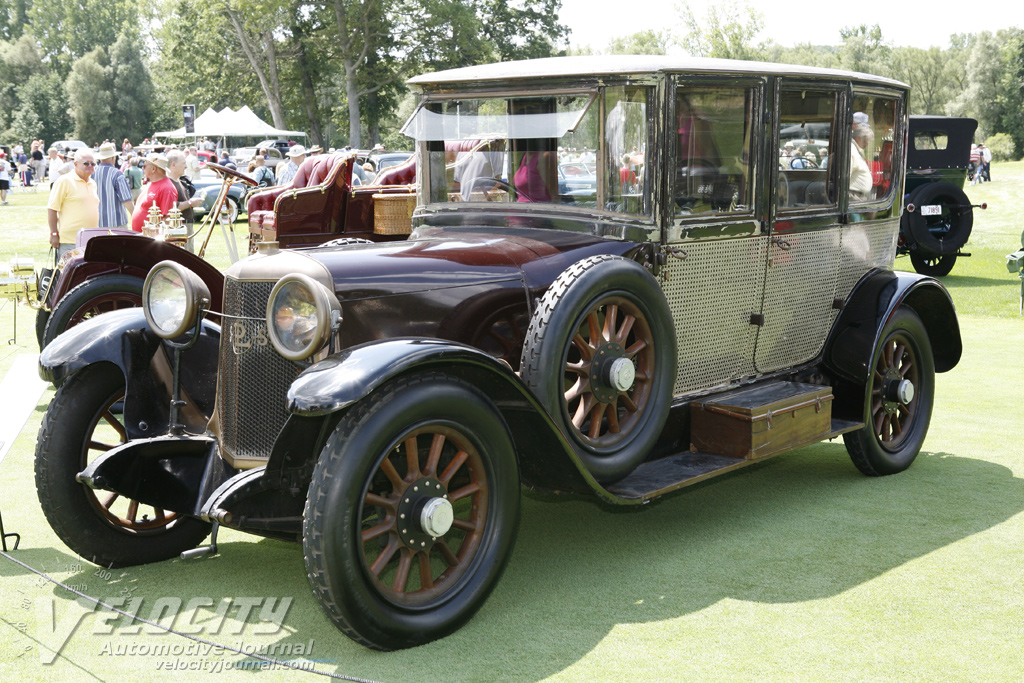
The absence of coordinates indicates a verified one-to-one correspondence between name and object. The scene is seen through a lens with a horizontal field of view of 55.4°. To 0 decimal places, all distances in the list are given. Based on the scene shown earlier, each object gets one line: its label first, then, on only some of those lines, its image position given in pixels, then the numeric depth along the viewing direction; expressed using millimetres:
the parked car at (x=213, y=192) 20938
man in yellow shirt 8211
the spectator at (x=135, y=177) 20516
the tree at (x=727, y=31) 49344
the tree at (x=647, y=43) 57625
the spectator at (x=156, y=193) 8633
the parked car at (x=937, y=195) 13344
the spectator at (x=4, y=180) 27516
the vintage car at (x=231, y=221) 6180
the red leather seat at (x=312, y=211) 10281
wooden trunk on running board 4230
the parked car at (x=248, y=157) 27250
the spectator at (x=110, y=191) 8555
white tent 35188
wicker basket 9445
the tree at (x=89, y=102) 60156
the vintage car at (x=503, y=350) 3146
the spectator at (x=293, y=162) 15406
